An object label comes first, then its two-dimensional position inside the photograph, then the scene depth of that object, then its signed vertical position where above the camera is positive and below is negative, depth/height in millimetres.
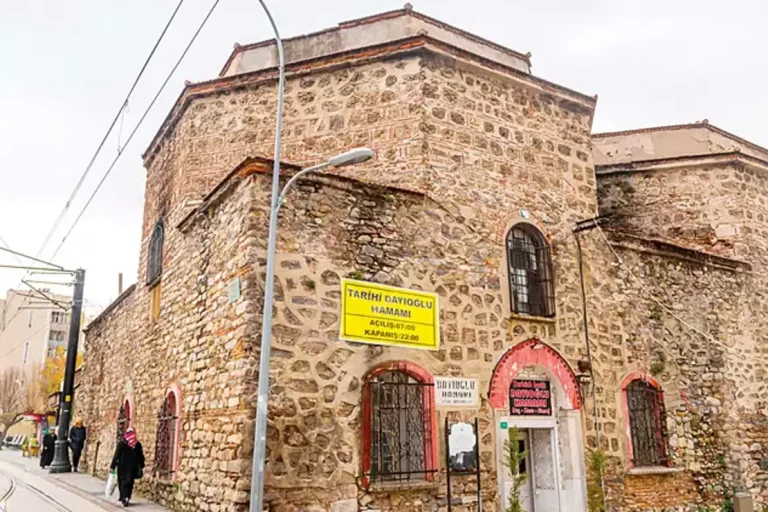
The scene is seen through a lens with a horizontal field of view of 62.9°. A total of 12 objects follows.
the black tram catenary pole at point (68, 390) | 16797 +1262
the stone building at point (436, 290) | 8414 +2343
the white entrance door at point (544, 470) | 10188 -562
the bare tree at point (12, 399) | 41216 +2498
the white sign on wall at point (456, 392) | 9203 +621
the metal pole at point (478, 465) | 9055 -420
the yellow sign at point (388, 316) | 8789 +1665
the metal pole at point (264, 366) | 6793 +765
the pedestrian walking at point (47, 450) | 18906 -390
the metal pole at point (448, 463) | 8633 -375
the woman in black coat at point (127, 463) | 10367 -430
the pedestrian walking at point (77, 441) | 17578 -122
